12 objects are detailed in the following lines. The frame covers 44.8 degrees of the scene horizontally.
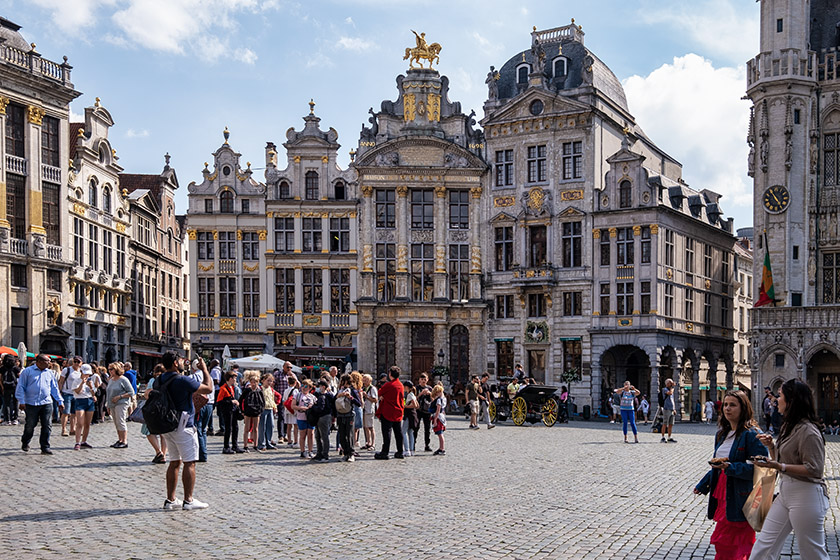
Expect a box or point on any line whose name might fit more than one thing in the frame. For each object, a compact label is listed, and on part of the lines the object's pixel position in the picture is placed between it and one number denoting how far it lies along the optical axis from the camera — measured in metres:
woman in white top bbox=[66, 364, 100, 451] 21.52
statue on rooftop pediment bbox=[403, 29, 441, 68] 54.47
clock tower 43.12
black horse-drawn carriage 34.66
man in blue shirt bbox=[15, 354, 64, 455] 19.72
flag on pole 42.97
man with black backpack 12.57
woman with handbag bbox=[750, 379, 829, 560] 7.91
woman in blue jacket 8.46
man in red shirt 20.45
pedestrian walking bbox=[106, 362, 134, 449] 21.22
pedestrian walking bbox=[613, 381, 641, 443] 27.48
